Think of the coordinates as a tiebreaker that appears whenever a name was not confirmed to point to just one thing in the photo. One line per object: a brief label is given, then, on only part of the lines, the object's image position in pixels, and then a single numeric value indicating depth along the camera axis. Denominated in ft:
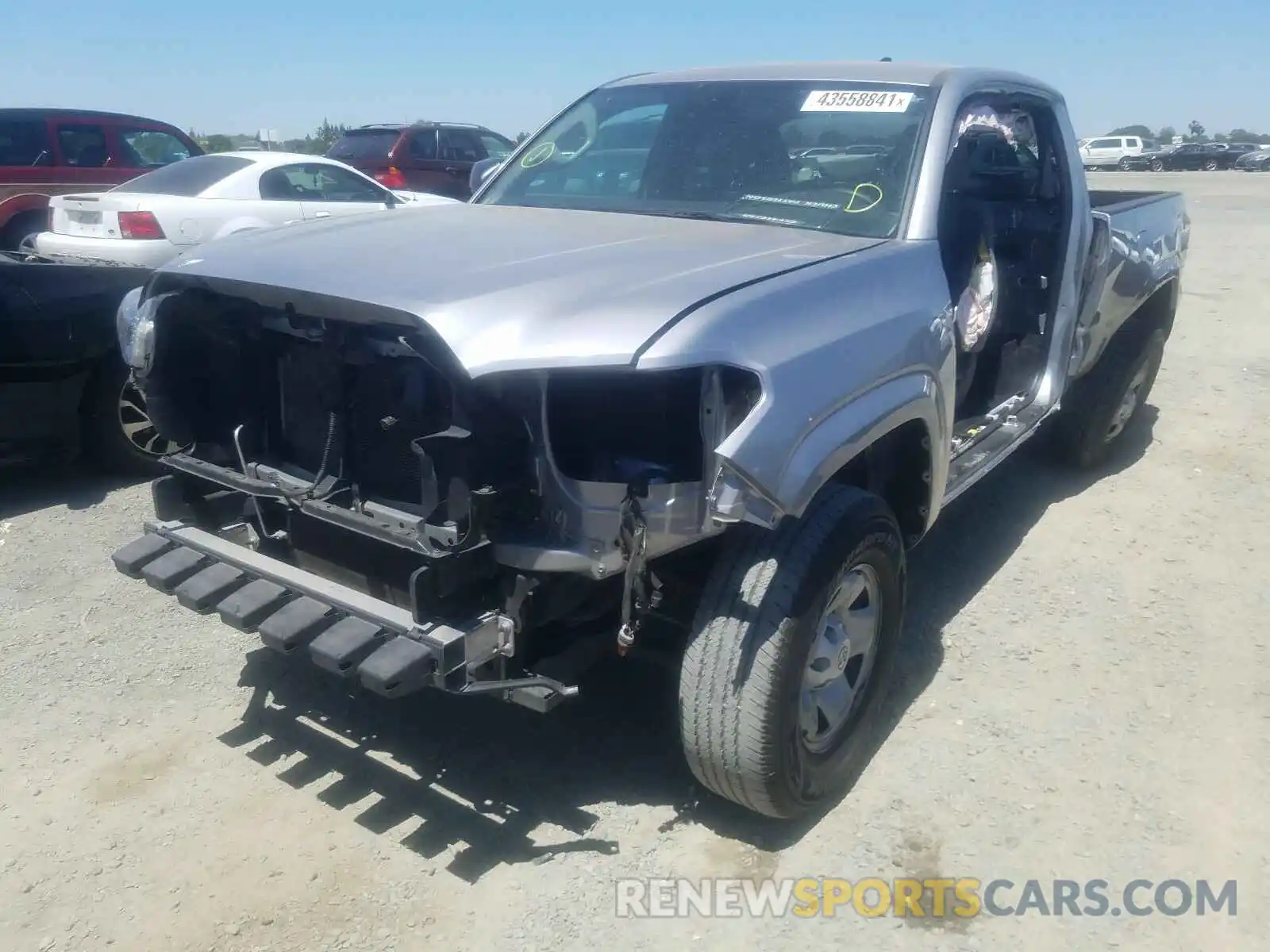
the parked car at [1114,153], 155.53
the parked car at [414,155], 46.50
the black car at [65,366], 16.31
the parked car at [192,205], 26.84
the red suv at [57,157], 34.65
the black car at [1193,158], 149.59
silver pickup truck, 8.25
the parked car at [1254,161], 146.20
